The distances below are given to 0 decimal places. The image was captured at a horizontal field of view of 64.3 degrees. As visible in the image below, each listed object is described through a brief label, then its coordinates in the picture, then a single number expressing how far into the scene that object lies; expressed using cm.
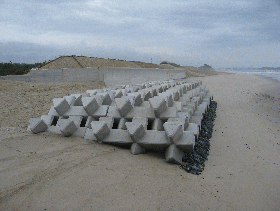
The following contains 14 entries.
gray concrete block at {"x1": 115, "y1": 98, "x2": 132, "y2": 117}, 358
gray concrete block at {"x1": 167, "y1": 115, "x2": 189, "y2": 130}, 322
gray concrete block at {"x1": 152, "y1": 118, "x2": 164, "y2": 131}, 334
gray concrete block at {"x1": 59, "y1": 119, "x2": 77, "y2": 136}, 362
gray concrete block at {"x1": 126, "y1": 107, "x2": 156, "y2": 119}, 353
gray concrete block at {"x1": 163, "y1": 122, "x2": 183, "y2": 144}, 291
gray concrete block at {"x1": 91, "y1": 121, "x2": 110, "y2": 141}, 333
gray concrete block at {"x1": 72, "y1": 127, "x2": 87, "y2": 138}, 373
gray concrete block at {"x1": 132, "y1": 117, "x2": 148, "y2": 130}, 337
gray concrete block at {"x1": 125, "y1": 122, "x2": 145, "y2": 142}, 310
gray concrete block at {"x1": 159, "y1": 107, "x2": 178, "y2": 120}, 340
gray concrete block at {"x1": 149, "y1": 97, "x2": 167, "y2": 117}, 335
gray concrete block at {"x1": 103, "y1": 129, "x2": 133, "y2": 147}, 331
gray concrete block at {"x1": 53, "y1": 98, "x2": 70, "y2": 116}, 403
